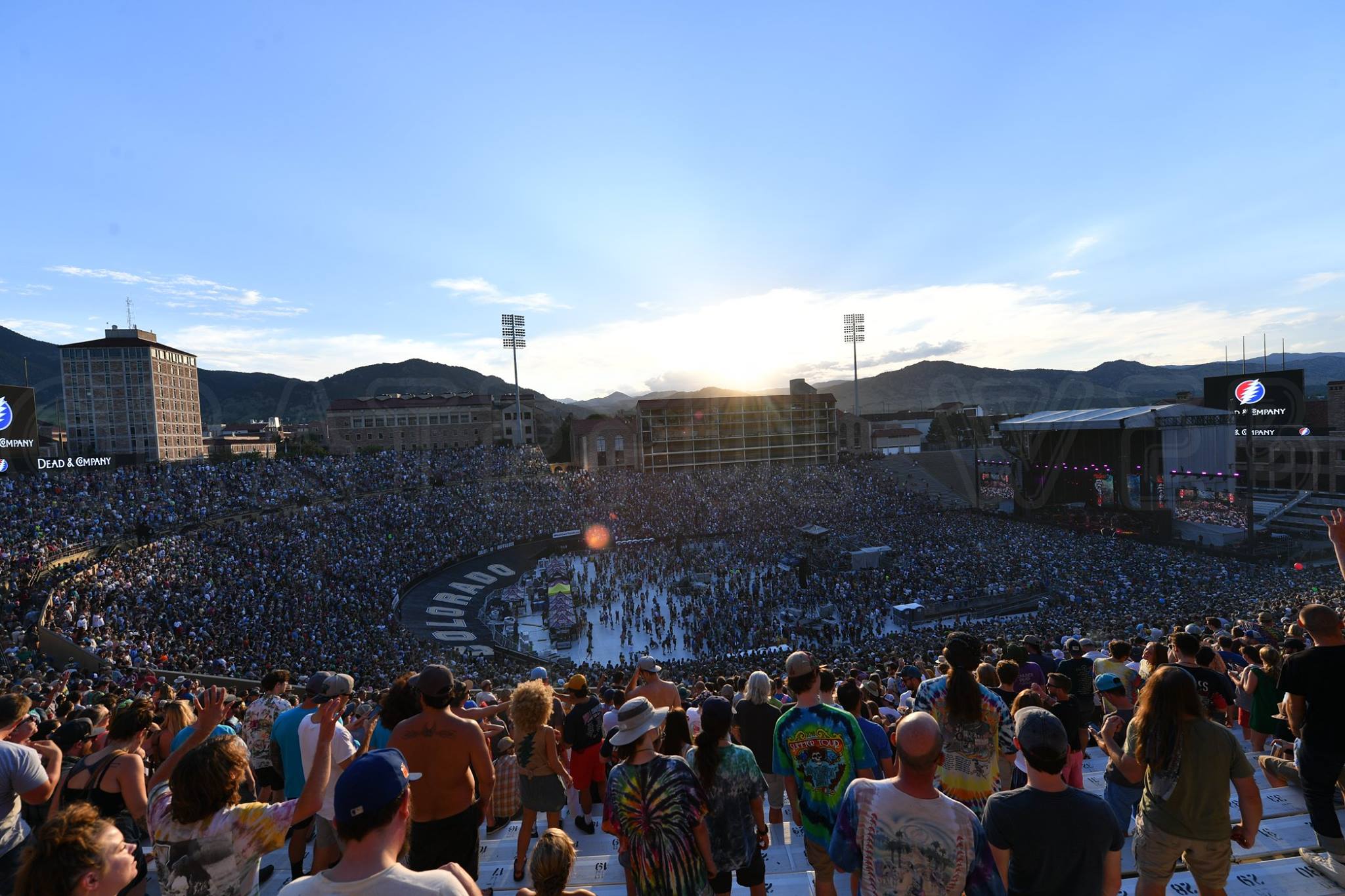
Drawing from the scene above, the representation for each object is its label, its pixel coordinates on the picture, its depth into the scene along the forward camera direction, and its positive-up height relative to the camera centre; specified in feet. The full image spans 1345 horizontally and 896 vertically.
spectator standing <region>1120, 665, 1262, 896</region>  10.55 -5.87
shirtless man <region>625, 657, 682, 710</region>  17.04 -6.59
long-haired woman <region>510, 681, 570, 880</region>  15.75 -7.64
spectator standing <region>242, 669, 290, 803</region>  17.47 -7.47
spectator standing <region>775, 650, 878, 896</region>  12.19 -6.13
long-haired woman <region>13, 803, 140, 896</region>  6.55 -4.00
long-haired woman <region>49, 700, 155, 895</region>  12.01 -5.75
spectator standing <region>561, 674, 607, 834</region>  18.42 -8.41
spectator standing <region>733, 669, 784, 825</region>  15.53 -6.88
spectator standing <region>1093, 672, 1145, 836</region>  12.03 -6.65
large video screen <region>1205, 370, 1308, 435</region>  133.90 +1.70
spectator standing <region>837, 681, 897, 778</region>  13.08 -6.29
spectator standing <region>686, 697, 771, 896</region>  11.35 -6.10
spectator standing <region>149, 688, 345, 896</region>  8.43 -4.89
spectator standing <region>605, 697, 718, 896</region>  10.35 -5.94
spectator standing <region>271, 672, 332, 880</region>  14.90 -6.95
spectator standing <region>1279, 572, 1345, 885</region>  12.62 -6.00
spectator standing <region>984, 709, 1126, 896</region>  8.56 -5.33
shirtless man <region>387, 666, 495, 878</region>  12.19 -6.23
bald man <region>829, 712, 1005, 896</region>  8.52 -5.31
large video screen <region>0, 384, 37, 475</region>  97.19 +4.38
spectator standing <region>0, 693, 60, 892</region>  11.31 -5.71
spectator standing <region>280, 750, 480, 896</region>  6.50 -4.07
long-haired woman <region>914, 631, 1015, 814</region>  12.14 -5.81
